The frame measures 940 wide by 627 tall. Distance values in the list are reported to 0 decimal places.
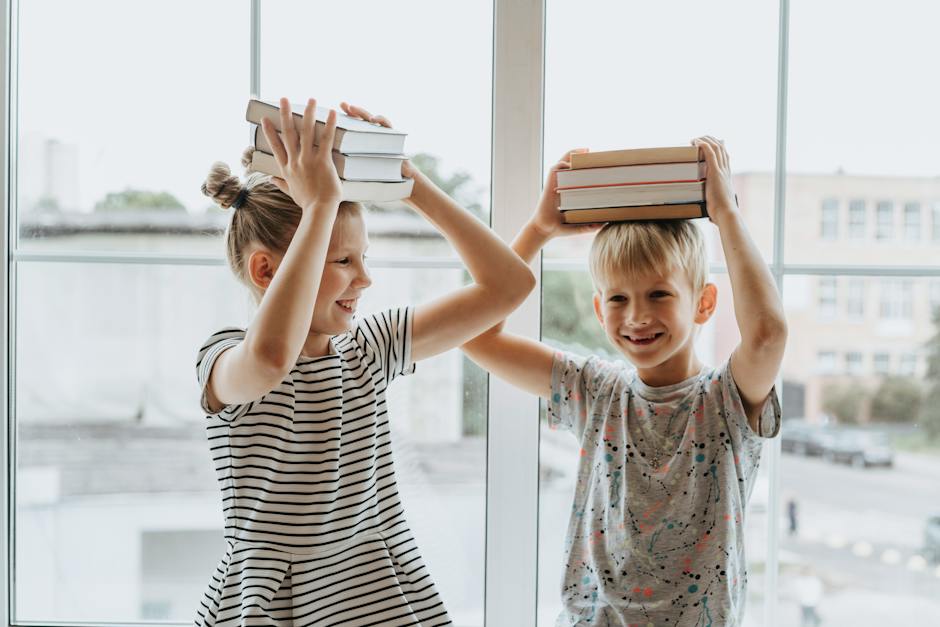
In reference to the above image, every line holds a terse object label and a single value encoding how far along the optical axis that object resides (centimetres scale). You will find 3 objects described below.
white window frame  177
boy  145
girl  132
